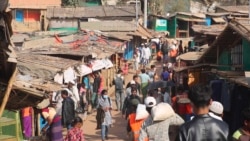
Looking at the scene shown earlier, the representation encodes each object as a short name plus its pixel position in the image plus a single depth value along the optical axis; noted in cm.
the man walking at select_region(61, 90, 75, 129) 1356
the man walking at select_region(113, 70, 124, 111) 1781
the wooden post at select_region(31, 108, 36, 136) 1312
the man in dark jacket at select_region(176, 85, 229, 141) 452
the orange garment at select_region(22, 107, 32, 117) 1248
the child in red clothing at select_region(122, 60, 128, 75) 2641
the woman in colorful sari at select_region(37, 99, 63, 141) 905
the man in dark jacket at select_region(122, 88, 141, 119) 1287
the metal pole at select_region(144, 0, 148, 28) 3480
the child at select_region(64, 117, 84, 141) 915
